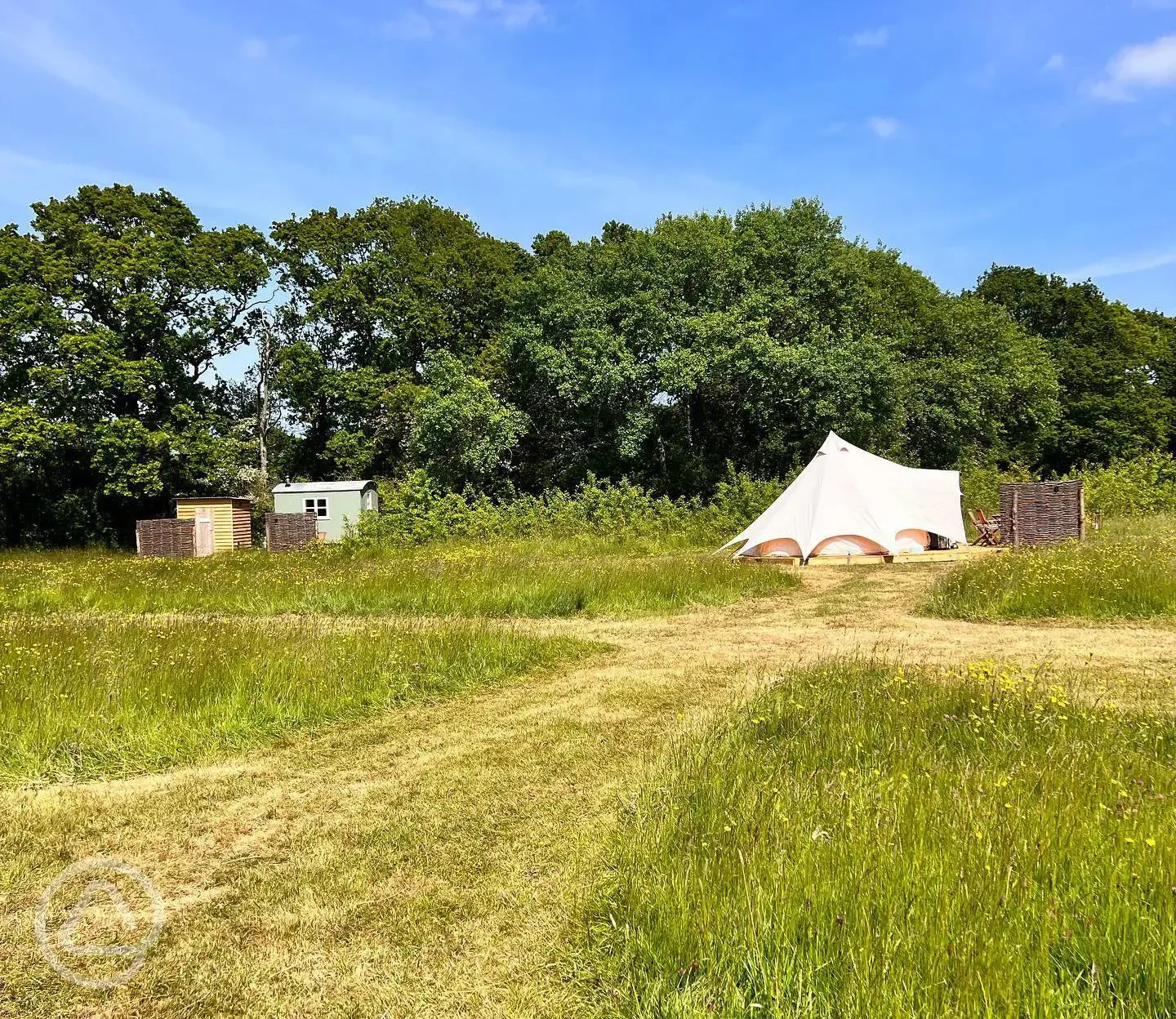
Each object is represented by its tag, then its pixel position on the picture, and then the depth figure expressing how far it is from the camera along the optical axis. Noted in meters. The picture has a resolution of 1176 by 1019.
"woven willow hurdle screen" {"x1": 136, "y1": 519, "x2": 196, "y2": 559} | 27.77
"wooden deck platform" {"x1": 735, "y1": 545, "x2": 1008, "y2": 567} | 17.58
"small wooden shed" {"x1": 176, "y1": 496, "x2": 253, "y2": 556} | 29.48
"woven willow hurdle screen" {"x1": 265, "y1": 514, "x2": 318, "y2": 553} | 28.20
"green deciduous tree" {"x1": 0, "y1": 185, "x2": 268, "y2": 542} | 30.64
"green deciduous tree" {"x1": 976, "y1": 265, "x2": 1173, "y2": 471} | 39.16
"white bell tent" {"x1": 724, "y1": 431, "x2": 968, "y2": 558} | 18.47
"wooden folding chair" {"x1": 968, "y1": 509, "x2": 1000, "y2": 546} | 20.47
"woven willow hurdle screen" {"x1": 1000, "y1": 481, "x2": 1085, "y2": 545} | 18.14
